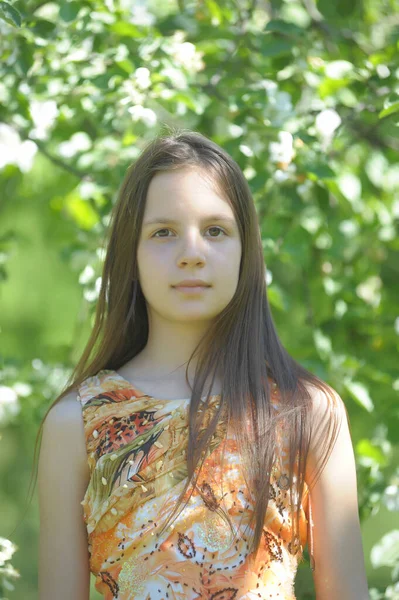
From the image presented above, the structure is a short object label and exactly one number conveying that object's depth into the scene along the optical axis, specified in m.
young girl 2.21
